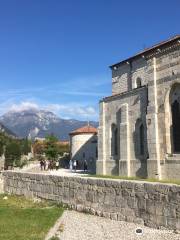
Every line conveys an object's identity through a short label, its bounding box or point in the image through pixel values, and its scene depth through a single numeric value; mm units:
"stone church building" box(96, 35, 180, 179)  14409
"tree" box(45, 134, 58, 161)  32538
